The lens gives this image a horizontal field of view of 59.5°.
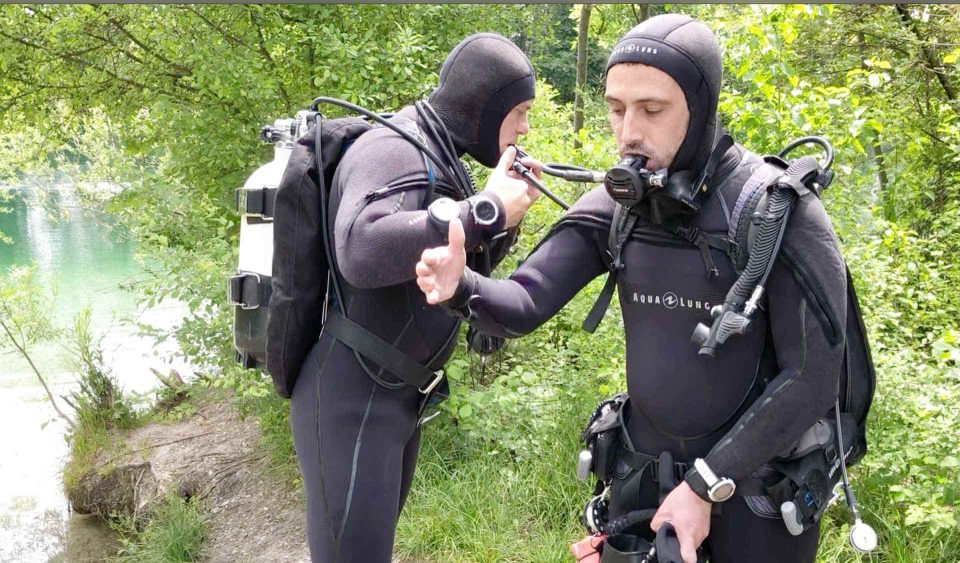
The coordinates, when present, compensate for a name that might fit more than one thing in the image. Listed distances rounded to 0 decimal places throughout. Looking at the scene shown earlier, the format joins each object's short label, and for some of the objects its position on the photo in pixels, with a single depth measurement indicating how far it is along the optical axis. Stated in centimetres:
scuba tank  231
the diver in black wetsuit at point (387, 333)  198
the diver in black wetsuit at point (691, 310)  160
